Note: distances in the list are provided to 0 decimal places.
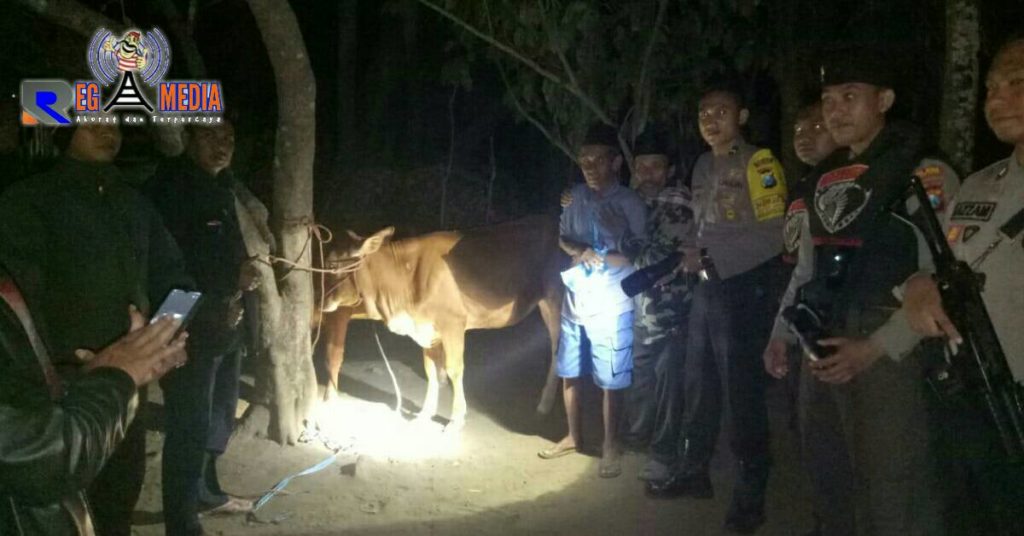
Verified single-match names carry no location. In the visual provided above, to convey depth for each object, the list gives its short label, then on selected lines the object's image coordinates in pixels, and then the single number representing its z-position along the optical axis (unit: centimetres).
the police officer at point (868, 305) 302
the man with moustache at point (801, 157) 401
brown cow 646
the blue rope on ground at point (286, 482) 494
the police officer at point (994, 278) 268
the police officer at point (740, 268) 448
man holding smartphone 172
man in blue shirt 540
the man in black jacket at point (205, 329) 415
